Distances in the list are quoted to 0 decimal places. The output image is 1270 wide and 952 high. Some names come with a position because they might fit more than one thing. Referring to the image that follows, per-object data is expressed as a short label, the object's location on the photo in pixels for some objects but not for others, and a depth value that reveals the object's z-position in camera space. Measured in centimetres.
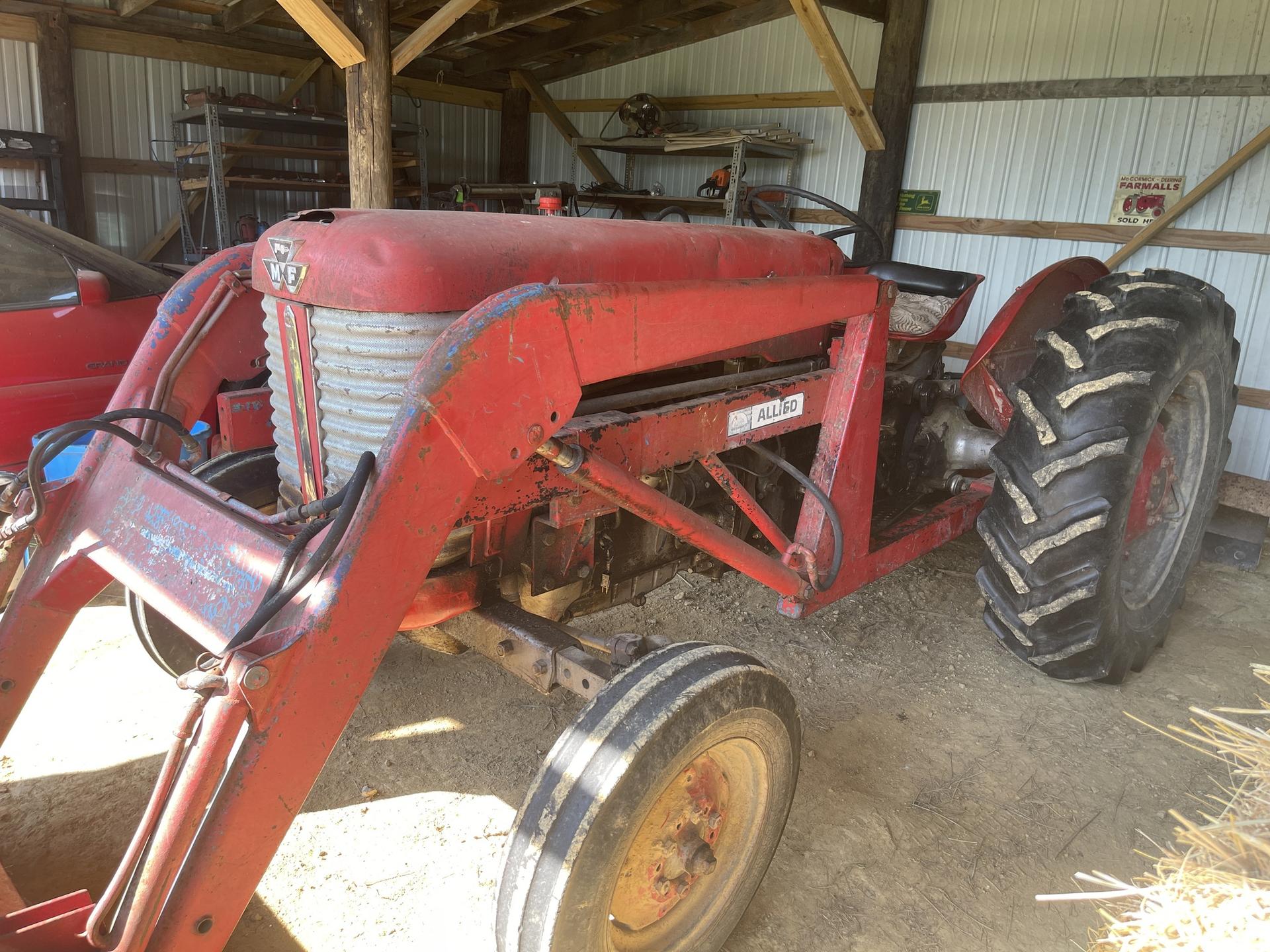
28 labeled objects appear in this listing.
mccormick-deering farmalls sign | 547
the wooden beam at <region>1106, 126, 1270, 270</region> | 501
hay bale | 106
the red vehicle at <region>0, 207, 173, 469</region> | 329
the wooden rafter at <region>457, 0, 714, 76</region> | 776
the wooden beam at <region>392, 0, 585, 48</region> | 720
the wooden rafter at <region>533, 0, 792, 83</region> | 745
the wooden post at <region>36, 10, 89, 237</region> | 681
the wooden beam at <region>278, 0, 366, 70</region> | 372
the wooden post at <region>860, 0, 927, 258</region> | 630
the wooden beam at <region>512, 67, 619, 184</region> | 888
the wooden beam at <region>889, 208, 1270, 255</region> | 523
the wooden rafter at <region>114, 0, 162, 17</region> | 695
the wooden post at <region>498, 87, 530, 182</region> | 980
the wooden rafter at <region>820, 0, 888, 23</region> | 627
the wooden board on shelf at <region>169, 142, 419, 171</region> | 738
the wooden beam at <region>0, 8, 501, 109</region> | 675
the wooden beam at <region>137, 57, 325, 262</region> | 777
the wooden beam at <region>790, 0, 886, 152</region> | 527
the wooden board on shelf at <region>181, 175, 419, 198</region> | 736
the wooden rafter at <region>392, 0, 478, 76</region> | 430
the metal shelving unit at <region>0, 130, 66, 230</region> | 654
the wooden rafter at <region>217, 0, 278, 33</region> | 730
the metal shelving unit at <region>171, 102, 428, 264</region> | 683
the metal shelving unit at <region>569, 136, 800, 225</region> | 692
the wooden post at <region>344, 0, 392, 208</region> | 399
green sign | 655
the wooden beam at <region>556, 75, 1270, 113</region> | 517
